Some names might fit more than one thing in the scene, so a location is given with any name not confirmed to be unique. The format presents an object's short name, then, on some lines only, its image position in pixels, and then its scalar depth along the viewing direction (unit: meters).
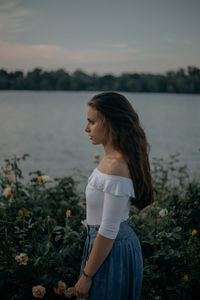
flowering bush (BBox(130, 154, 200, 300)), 2.12
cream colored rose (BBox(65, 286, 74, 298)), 1.78
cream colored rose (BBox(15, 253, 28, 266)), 1.79
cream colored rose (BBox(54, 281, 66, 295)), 1.77
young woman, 1.27
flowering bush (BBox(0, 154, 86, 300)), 1.83
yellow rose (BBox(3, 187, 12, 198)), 2.55
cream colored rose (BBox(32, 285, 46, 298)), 1.70
